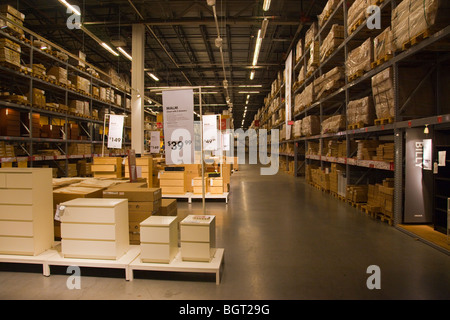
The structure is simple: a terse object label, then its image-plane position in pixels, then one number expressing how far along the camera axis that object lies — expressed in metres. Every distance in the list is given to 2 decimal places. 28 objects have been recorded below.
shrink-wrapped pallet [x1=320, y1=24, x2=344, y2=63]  7.71
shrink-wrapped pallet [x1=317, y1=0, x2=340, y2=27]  8.07
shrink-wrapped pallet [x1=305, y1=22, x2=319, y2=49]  10.09
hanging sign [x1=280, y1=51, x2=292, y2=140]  12.29
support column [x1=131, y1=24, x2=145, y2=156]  12.26
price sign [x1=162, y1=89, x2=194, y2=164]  3.76
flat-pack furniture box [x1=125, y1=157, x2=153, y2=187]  8.12
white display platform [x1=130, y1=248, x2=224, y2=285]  2.90
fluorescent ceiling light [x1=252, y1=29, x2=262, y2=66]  9.77
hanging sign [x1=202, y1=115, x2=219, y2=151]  7.75
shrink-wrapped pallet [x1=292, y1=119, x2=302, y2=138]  11.61
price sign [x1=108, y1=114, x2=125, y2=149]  8.09
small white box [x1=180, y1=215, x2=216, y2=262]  3.05
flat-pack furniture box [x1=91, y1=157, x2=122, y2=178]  7.98
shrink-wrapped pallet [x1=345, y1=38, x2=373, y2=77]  5.94
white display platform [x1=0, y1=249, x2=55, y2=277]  3.10
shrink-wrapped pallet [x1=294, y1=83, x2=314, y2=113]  9.99
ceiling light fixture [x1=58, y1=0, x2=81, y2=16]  7.51
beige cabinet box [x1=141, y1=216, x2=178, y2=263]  3.01
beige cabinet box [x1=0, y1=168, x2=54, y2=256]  3.13
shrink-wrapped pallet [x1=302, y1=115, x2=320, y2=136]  10.10
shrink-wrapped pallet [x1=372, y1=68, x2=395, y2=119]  5.10
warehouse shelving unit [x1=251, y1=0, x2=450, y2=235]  4.54
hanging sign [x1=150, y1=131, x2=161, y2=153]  14.41
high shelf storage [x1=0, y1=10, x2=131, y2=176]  7.43
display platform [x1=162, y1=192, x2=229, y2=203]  7.64
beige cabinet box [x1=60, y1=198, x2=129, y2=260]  3.04
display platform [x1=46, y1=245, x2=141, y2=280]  3.00
